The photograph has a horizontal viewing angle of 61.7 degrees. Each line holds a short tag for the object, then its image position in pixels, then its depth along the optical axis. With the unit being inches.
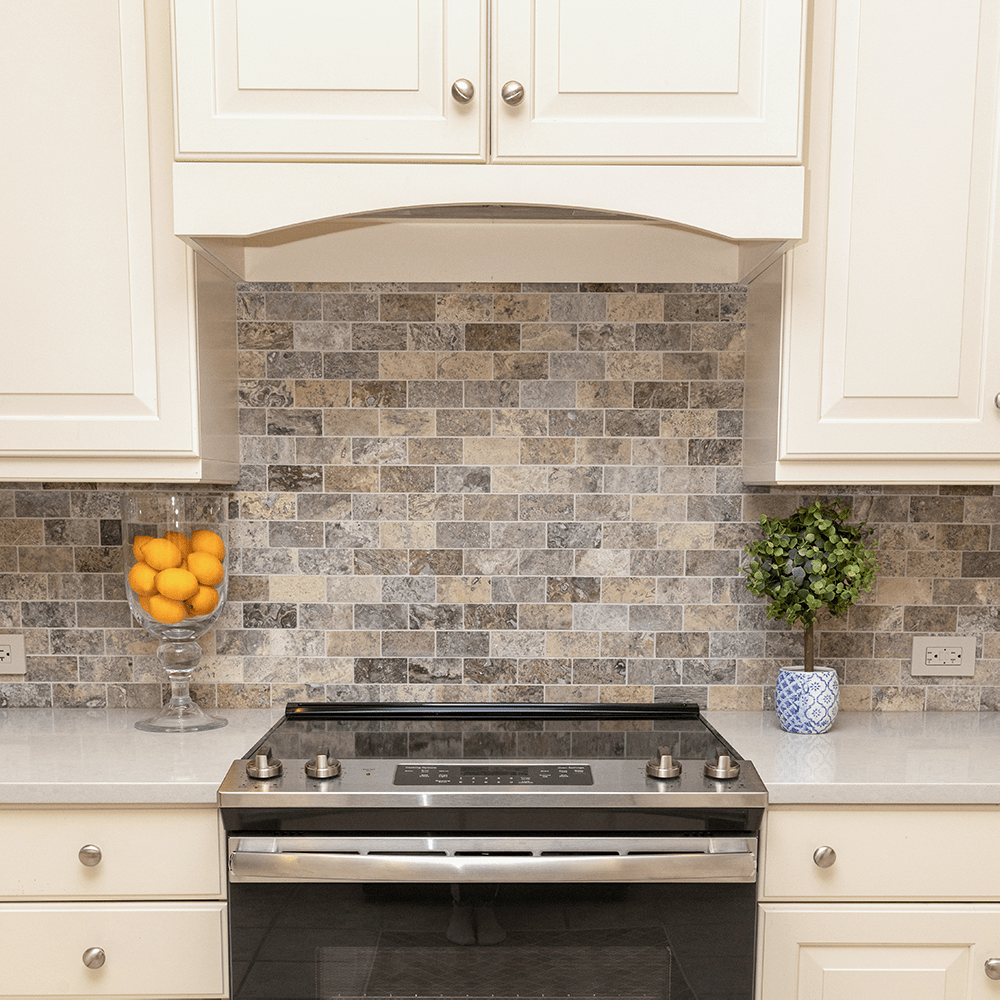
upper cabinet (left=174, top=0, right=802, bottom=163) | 52.5
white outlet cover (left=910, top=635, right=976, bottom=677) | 71.1
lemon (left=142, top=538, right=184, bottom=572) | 62.1
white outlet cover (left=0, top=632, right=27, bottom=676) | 70.1
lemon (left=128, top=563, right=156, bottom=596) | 62.1
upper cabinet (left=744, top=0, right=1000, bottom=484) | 56.4
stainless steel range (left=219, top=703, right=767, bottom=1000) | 50.6
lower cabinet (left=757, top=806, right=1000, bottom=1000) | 53.1
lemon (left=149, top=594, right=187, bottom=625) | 62.4
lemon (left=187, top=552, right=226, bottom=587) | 62.7
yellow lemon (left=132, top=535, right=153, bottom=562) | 62.8
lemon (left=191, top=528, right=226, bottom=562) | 63.5
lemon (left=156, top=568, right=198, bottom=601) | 61.7
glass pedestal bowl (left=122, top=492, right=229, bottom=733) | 62.2
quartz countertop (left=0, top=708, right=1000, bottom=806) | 51.8
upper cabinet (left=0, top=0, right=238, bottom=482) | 56.1
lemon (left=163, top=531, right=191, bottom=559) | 63.5
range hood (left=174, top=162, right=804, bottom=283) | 52.6
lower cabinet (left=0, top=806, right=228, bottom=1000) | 52.4
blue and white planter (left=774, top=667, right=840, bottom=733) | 62.8
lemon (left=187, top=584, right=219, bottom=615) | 63.2
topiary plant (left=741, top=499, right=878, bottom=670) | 62.1
